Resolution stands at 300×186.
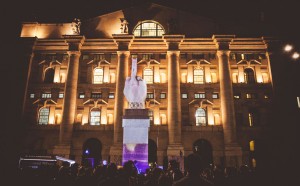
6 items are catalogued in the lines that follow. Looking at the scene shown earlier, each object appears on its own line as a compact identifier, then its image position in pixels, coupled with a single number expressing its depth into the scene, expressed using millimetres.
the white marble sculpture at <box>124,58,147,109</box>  22219
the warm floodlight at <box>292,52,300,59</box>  38288
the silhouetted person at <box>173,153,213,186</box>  5715
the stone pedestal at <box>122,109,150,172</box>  20659
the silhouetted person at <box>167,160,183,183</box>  9430
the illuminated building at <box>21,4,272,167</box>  41250
